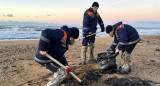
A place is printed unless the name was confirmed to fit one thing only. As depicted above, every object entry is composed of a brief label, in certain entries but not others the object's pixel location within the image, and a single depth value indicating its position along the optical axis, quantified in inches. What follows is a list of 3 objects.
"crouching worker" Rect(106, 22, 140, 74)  171.5
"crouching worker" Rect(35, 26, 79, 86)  132.0
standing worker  221.1
